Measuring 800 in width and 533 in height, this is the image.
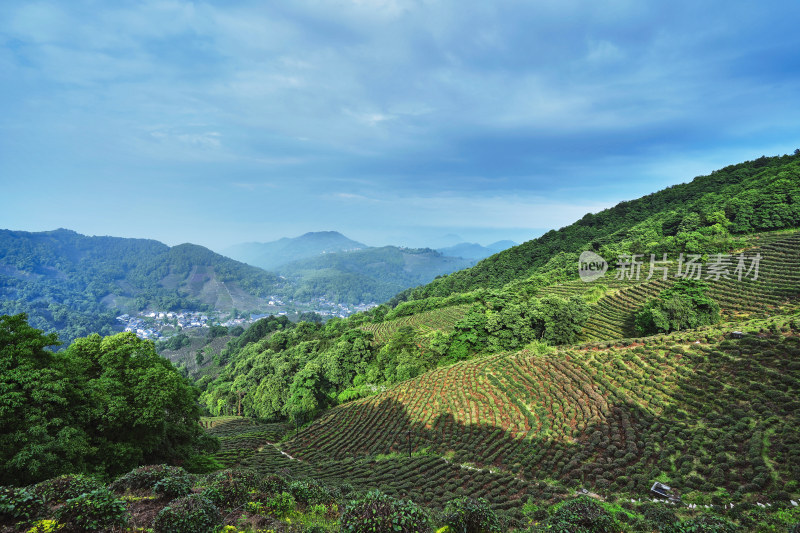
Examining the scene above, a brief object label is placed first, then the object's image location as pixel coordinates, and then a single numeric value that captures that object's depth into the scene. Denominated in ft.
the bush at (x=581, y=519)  24.57
